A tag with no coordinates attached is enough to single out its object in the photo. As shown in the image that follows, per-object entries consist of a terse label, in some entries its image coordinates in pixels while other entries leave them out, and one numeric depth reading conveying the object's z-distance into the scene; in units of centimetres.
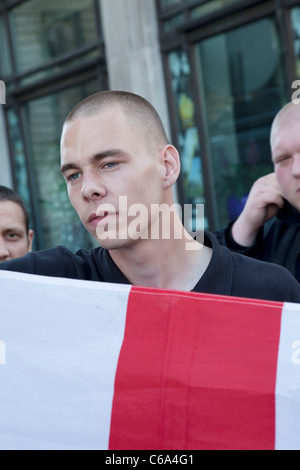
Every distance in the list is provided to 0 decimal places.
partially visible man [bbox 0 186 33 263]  311
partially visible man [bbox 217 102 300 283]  289
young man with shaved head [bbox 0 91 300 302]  204
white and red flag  173
